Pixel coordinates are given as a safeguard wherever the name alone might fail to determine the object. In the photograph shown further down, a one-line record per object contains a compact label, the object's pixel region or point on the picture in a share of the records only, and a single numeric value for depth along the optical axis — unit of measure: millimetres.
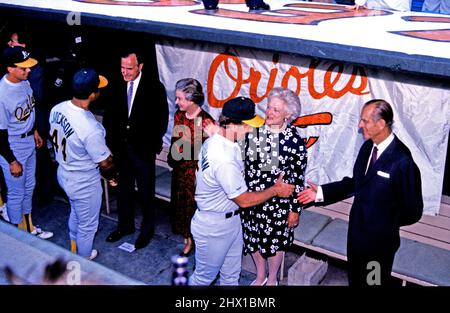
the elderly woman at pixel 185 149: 4137
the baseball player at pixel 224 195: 3262
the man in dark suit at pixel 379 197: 3164
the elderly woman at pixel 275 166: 3766
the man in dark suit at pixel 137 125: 4562
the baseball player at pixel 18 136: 4387
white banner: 4254
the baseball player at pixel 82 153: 3840
